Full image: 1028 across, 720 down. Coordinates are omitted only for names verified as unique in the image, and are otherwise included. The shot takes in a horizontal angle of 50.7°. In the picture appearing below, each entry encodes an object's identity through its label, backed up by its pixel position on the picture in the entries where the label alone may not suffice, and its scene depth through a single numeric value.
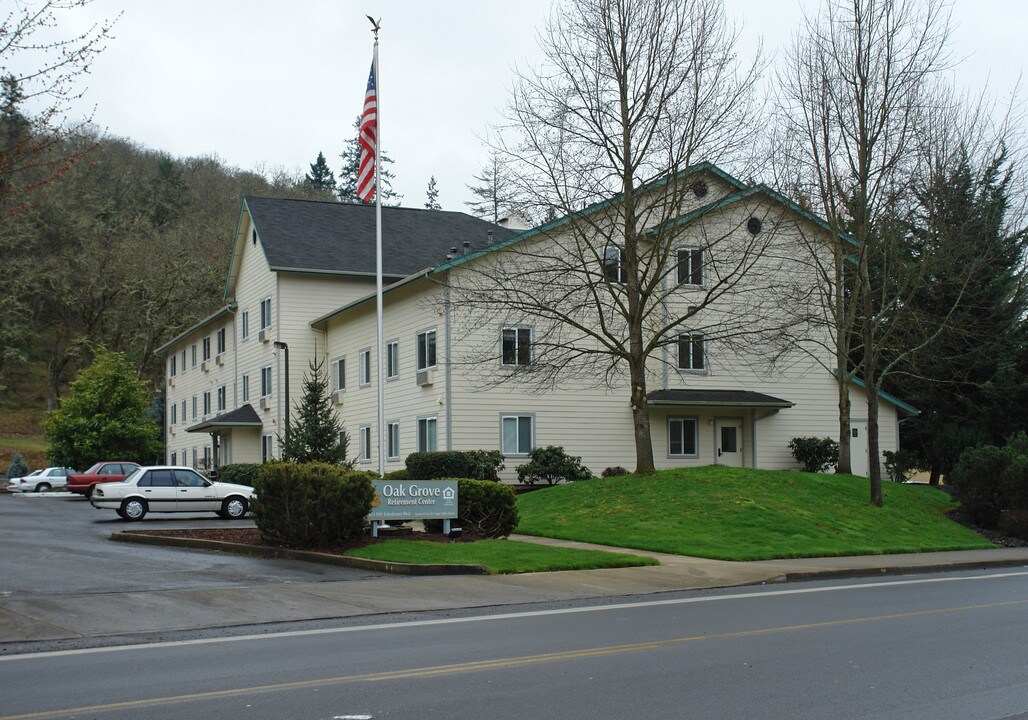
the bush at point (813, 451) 38.66
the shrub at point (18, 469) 60.22
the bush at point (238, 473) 43.77
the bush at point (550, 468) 34.78
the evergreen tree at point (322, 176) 119.06
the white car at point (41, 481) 54.47
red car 44.03
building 31.84
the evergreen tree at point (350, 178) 106.69
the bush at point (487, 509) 21.64
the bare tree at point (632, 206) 28.17
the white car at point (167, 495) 30.27
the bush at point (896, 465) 40.81
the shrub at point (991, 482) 26.67
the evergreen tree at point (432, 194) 127.04
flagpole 28.04
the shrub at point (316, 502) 19.36
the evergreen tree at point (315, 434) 26.62
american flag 28.05
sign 20.25
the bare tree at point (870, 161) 27.25
